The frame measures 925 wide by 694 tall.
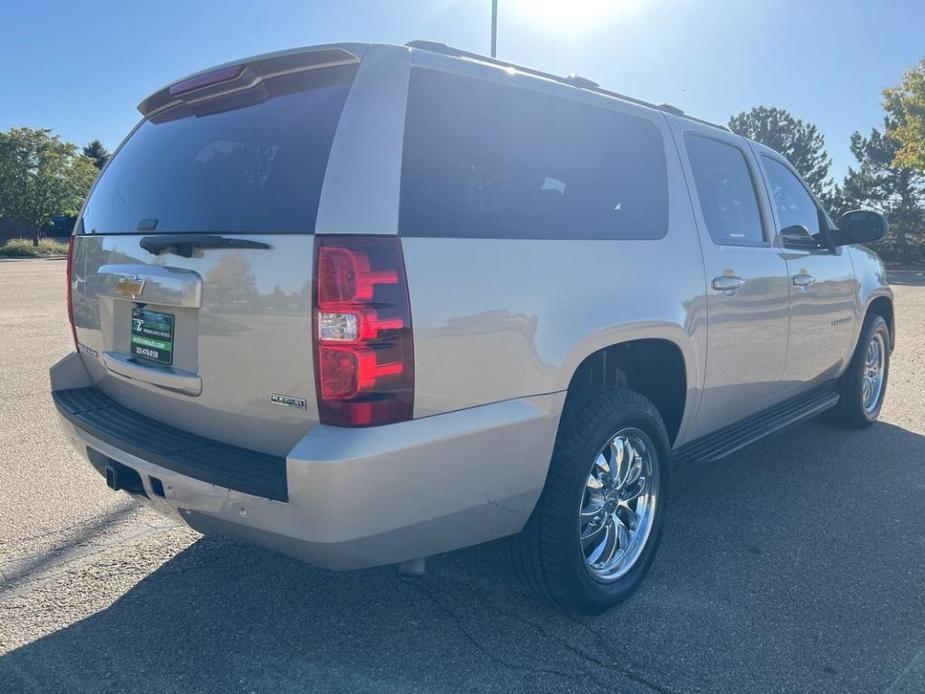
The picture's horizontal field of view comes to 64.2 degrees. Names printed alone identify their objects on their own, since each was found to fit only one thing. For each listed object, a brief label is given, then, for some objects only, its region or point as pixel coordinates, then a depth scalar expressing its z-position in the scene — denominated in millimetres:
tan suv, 2078
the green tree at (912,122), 27062
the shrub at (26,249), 38875
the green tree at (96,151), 71188
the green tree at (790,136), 44750
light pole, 13004
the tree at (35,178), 42969
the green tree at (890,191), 35375
